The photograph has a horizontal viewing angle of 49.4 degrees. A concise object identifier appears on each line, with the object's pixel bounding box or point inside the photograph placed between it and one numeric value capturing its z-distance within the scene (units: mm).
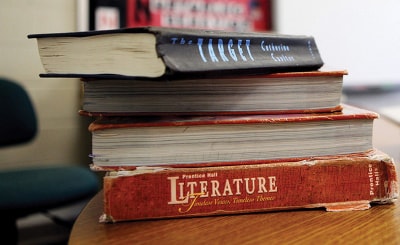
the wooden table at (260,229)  428
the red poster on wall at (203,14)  1871
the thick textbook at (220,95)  491
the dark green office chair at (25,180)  1235
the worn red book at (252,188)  468
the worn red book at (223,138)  469
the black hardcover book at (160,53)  416
